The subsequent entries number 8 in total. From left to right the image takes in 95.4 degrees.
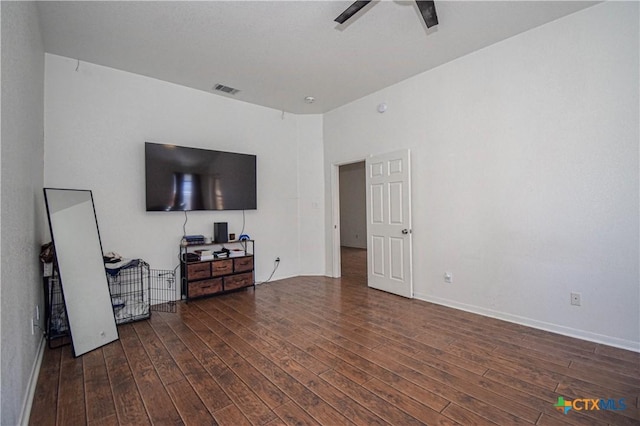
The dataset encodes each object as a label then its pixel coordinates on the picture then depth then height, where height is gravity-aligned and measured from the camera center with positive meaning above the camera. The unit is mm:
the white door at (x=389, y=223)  3980 -190
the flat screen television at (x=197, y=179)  3676 +479
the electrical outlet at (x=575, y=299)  2693 -861
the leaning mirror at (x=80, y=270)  2527 -496
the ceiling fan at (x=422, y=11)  2014 +1428
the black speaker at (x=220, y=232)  4211 -278
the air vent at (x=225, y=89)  4108 +1793
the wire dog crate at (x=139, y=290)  3238 -954
